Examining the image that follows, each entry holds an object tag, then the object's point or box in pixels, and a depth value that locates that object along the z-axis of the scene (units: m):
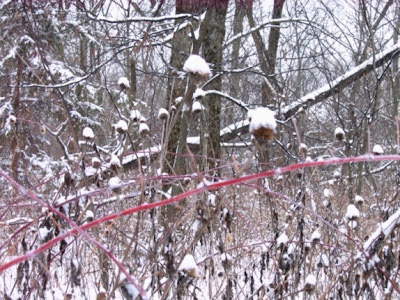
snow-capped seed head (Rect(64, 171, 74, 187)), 1.05
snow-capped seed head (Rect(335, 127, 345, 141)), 1.28
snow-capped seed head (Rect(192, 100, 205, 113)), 1.26
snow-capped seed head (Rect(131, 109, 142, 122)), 1.37
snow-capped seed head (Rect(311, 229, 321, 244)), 1.22
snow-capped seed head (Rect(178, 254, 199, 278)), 0.76
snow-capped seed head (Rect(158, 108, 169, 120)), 1.36
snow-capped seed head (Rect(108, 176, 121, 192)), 1.10
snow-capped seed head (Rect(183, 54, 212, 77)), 0.83
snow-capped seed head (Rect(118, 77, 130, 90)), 1.40
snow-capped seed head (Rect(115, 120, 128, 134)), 1.20
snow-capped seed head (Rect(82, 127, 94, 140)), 1.22
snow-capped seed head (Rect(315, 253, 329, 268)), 1.45
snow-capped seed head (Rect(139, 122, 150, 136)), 1.22
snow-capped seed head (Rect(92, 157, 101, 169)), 1.30
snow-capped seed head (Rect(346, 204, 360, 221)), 1.26
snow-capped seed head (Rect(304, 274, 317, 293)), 1.11
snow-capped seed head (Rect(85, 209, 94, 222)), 1.26
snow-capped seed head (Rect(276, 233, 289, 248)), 1.32
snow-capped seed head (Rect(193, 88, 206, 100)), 1.28
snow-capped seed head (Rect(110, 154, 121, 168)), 1.08
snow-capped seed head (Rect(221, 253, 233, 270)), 1.11
